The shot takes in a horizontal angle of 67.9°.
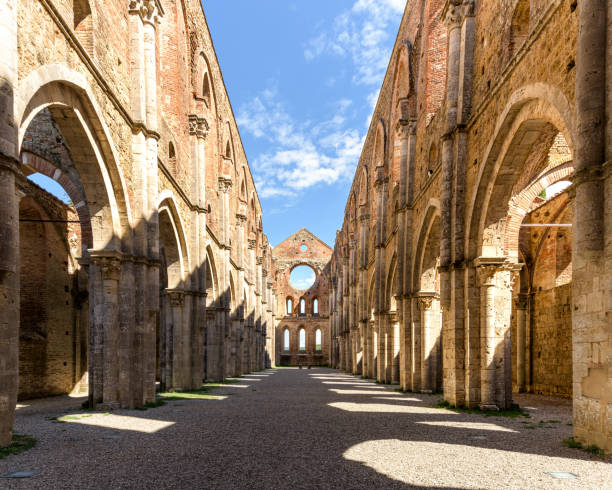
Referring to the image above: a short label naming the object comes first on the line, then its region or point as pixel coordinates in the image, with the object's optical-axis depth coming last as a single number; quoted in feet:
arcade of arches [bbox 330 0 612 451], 19.08
